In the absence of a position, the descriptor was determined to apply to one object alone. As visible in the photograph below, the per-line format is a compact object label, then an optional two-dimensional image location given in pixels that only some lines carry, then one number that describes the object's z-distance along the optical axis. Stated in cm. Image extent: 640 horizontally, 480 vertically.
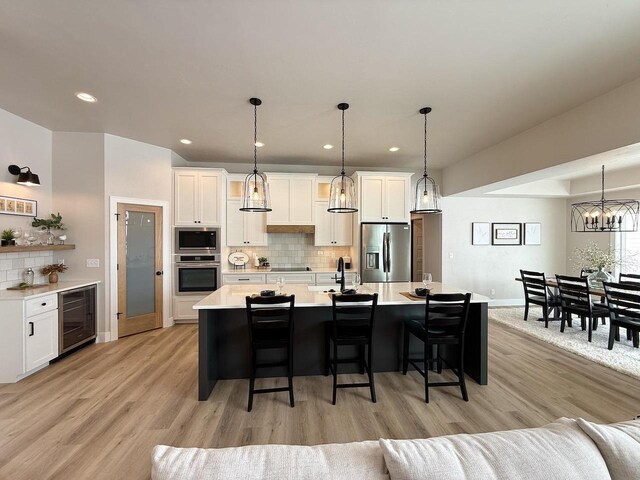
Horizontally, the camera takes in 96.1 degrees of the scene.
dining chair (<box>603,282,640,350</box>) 370
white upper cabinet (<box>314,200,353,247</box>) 558
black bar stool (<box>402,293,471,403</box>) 267
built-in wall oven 505
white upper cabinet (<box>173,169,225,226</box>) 508
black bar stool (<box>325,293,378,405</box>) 265
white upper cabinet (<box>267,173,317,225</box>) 539
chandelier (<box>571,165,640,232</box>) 468
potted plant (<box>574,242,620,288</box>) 478
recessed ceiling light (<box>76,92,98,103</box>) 308
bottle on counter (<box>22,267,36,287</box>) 370
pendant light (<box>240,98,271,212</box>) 316
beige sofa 86
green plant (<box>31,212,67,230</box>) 385
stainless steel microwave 507
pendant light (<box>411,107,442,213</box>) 336
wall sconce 358
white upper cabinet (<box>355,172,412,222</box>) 542
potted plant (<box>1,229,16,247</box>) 340
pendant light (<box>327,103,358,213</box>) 331
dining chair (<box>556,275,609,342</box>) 429
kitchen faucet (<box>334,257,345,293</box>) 309
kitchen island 292
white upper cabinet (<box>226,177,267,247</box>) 543
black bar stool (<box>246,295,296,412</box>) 255
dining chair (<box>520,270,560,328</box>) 495
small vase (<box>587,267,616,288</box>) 472
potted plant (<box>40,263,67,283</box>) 393
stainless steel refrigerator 529
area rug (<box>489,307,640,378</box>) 352
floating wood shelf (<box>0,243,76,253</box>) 327
